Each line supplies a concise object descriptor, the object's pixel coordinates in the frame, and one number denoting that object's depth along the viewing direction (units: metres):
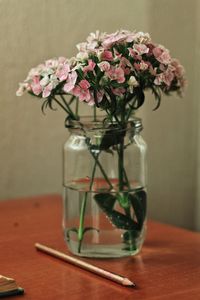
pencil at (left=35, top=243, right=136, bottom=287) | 0.90
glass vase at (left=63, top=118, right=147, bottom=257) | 1.01
